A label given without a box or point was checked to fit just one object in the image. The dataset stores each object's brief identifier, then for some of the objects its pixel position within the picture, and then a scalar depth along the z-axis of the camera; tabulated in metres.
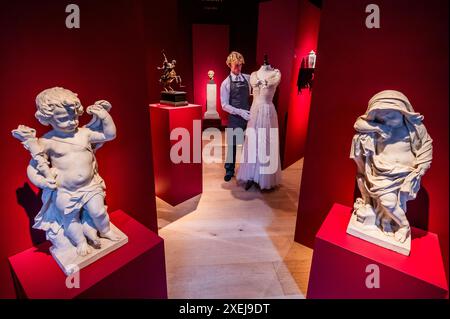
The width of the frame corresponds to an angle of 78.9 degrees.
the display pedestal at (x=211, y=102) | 6.19
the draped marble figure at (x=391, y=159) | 1.27
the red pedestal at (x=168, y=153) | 2.56
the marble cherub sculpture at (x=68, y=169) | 1.12
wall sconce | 3.87
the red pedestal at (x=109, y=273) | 1.14
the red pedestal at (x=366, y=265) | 1.20
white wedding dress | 2.91
